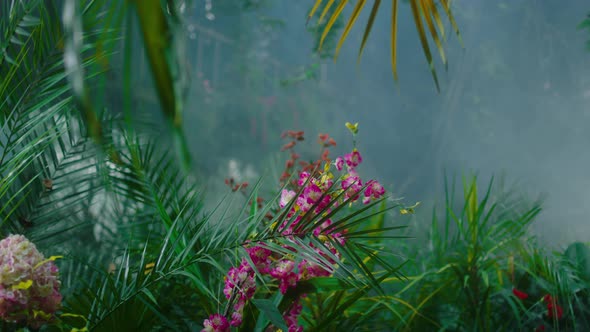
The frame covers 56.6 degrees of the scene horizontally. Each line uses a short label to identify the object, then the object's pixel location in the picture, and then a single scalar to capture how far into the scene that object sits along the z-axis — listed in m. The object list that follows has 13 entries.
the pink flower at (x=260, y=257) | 0.90
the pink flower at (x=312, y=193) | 0.92
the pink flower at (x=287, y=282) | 0.92
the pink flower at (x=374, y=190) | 0.94
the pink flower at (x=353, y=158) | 0.99
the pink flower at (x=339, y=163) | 0.95
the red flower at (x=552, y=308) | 1.47
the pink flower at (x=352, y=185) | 0.95
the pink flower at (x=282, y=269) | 0.91
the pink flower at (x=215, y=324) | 0.84
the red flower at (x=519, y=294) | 1.57
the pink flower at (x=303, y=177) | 0.99
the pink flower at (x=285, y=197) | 0.94
